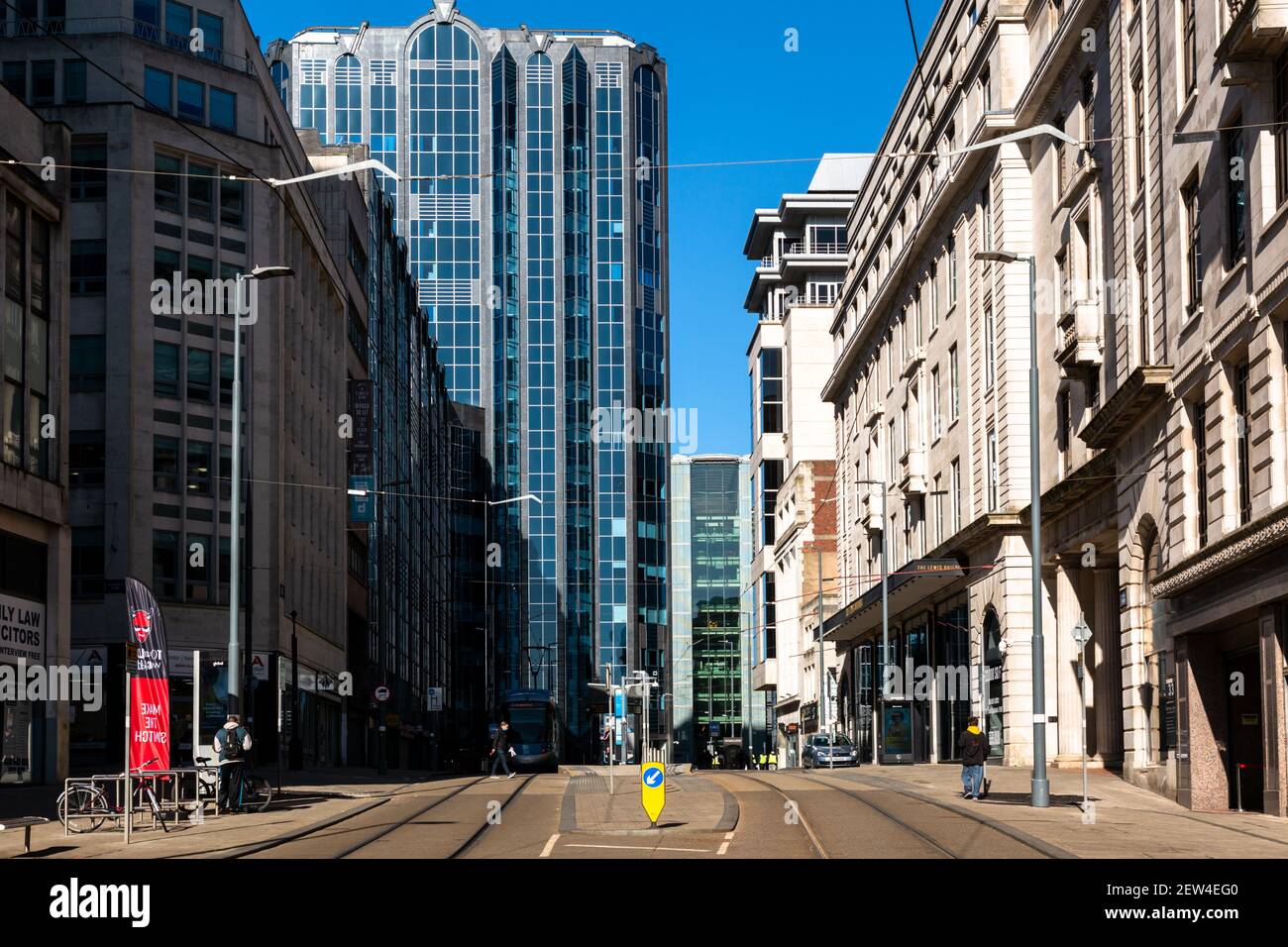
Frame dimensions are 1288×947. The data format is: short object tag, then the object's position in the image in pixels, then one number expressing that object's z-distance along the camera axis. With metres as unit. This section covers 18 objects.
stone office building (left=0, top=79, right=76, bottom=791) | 38.78
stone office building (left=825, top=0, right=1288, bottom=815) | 28.41
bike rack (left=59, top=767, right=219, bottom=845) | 24.49
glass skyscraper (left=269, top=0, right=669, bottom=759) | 147.75
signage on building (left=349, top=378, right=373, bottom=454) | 79.12
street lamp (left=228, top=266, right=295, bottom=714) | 31.33
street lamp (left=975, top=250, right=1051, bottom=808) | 30.14
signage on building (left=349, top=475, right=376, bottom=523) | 79.81
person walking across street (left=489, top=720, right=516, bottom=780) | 48.22
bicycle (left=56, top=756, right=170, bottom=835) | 25.50
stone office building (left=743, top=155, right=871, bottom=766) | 110.00
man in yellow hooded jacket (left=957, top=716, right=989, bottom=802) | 32.38
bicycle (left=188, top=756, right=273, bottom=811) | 29.88
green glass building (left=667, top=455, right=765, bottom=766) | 177.50
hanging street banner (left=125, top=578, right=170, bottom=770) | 25.91
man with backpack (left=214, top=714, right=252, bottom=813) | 29.44
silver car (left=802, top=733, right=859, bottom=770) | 69.25
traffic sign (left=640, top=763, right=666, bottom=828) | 24.97
